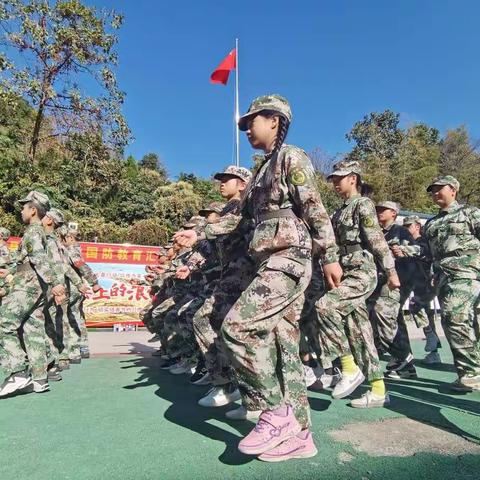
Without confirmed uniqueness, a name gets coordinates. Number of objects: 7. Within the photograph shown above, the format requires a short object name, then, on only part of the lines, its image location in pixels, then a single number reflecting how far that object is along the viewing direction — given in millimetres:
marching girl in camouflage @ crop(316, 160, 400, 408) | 3725
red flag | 15438
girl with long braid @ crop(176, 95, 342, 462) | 2438
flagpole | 15582
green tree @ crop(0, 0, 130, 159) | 15484
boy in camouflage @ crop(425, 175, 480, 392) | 4156
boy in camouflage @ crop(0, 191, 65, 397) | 4227
